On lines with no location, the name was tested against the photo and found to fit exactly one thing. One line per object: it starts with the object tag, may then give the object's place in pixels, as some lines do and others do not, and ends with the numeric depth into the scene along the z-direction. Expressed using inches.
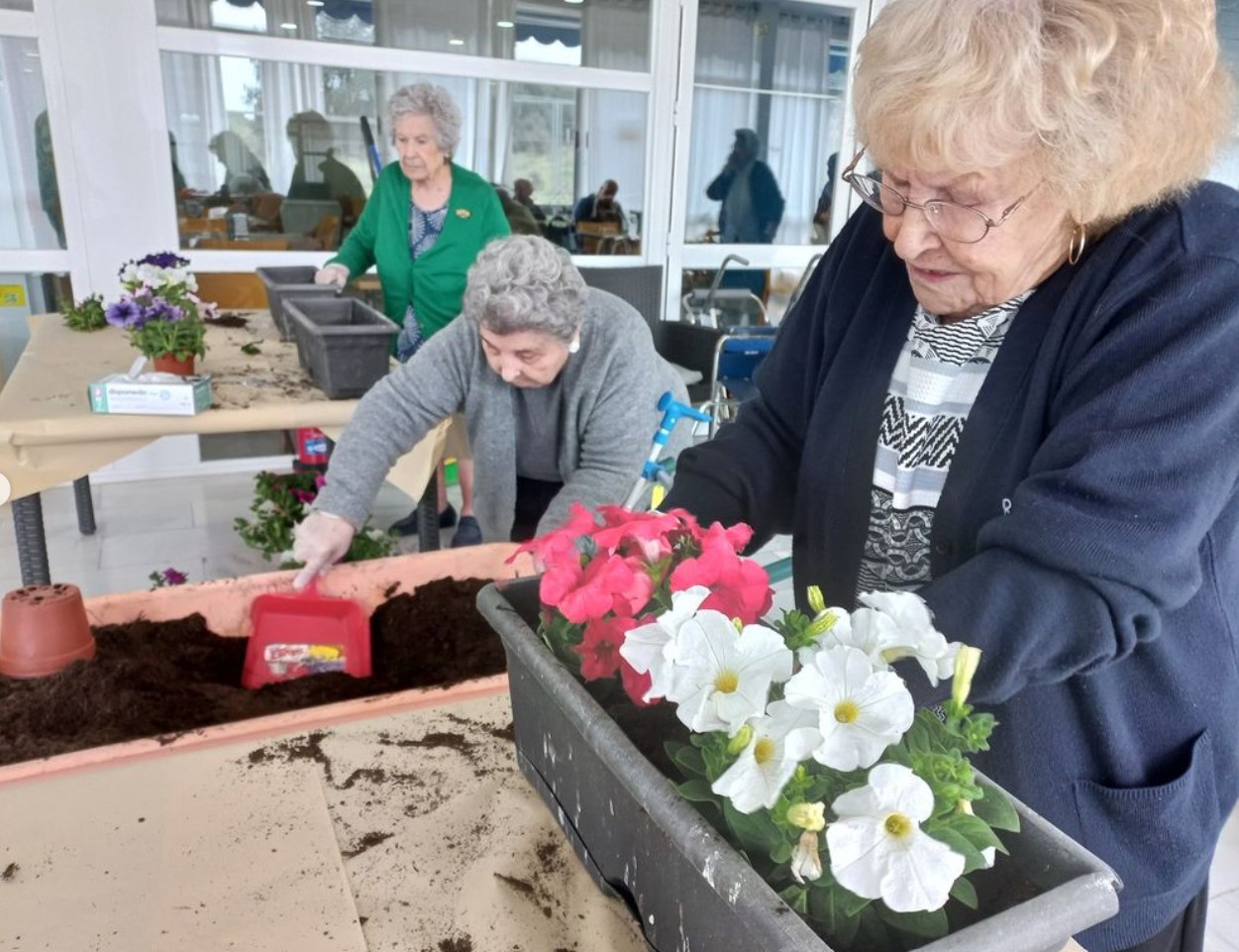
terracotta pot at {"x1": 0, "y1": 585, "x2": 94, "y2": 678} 49.4
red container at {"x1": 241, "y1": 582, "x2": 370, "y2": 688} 57.9
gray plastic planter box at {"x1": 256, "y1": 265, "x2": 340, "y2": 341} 114.5
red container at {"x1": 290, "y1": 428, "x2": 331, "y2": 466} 121.9
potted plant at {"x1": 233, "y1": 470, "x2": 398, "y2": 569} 100.7
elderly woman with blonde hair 28.4
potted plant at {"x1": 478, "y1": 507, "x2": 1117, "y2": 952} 20.8
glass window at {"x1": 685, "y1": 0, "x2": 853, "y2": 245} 190.9
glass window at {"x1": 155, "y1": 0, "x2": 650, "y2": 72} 155.9
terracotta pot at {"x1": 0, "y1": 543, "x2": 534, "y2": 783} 41.6
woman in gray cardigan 67.7
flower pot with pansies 93.8
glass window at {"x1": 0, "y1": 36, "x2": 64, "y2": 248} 147.6
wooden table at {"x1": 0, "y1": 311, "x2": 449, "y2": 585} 80.4
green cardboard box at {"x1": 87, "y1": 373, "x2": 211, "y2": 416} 83.7
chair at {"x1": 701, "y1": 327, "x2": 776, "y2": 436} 147.7
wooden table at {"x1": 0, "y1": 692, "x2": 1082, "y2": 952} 31.3
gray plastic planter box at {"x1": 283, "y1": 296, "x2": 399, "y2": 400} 88.1
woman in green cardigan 117.2
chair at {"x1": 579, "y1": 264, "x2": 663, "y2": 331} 177.0
